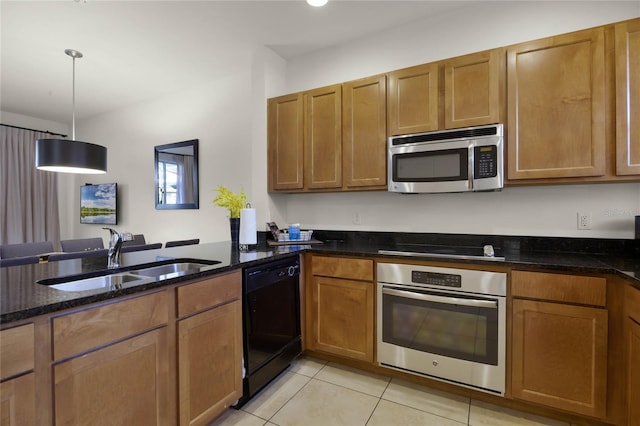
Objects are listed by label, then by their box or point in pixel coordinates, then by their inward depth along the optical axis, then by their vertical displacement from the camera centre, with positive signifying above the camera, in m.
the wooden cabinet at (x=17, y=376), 0.89 -0.51
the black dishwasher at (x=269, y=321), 1.85 -0.75
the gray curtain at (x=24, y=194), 4.38 +0.28
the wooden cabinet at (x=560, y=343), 1.59 -0.74
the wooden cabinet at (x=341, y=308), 2.18 -0.74
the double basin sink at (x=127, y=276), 1.36 -0.34
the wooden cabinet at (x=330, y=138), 2.45 +0.65
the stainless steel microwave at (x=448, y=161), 2.01 +0.36
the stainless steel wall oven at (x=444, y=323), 1.81 -0.74
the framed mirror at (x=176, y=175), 3.70 +0.47
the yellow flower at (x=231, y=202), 2.55 +0.08
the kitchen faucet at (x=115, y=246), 1.71 -0.20
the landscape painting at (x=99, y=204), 4.49 +0.13
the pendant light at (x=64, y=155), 2.61 +0.51
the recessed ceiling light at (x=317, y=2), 2.21 +1.56
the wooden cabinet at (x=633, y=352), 1.39 -0.68
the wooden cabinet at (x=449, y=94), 2.04 +0.86
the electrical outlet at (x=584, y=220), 2.05 -0.07
